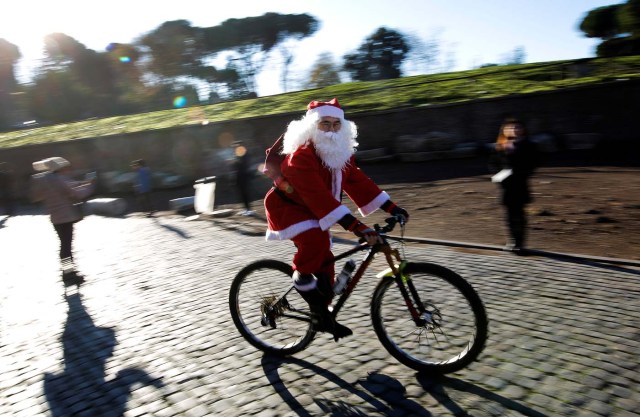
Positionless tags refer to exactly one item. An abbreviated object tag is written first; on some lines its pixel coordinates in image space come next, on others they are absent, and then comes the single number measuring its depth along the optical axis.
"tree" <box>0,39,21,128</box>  61.47
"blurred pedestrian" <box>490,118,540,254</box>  7.00
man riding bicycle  3.51
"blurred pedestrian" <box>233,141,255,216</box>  12.64
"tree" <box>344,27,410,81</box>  52.72
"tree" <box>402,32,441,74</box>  42.49
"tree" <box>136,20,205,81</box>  55.78
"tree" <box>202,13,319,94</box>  65.62
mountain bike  3.34
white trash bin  13.64
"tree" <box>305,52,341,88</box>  50.41
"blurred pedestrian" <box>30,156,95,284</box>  7.61
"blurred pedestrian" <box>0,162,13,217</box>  19.28
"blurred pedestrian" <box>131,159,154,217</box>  14.62
